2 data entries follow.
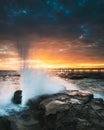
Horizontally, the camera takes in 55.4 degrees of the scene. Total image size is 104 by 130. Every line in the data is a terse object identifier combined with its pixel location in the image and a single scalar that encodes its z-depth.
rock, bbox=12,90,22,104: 8.20
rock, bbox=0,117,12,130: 4.57
